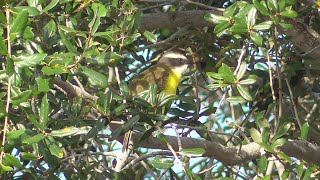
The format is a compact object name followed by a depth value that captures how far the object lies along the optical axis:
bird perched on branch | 7.65
